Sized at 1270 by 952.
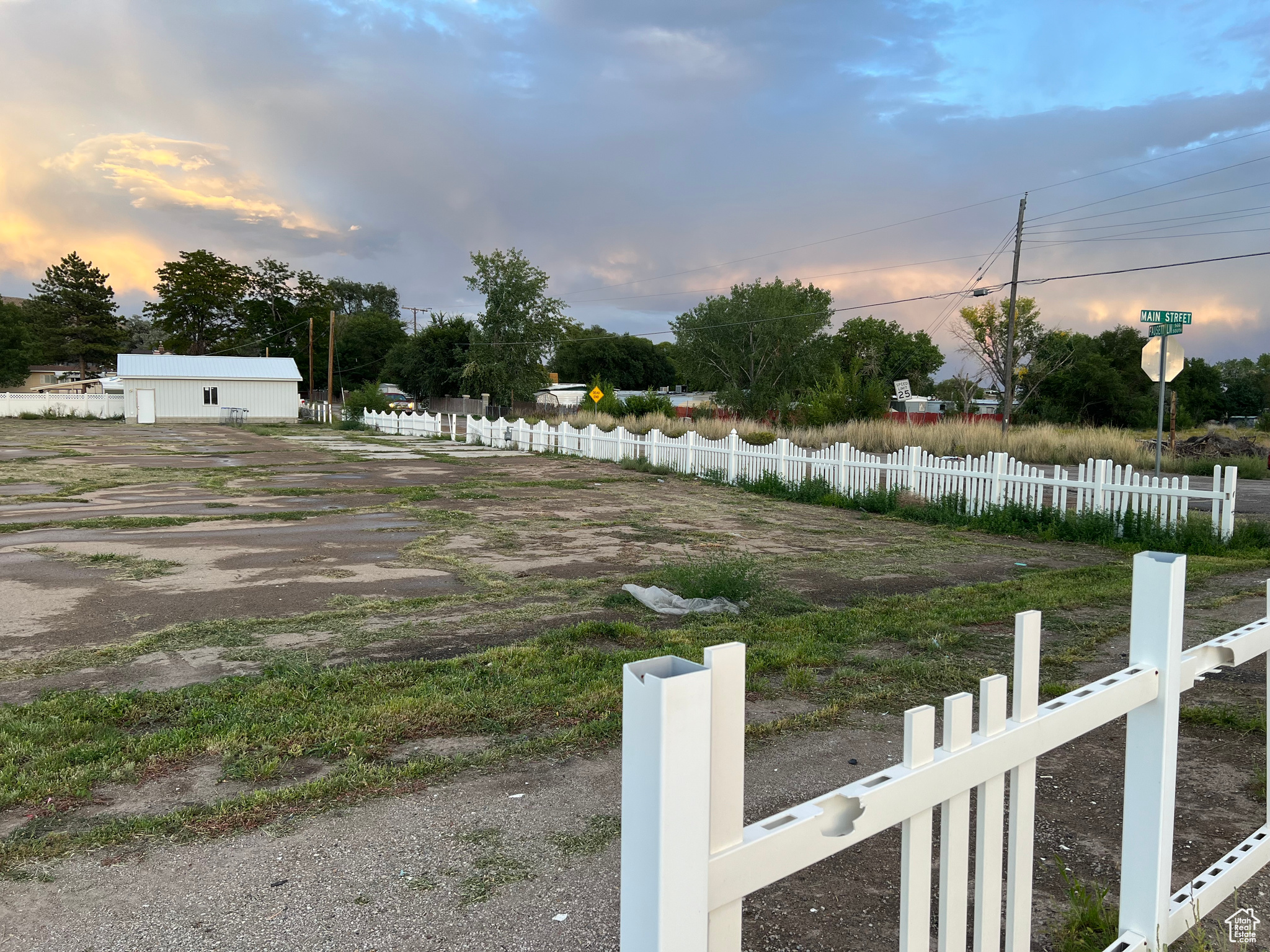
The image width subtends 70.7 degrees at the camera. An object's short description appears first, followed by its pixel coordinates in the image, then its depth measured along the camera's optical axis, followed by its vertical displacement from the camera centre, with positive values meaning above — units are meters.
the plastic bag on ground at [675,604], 7.03 -1.54
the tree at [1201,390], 63.81 +1.92
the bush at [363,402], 48.84 +0.15
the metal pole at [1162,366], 11.84 +0.66
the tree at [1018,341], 52.38 +4.38
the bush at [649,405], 37.34 +0.14
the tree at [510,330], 62.19 +5.36
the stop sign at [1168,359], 12.79 +0.81
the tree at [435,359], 73.19 +3.90
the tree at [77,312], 84.25 +8.52
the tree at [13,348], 73.81 +4.35
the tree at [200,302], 85.38 +9.66
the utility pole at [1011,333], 33.66 +3.04
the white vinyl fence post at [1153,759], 2.48 -0.97
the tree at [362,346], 91.38 +5.97
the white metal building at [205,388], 53.44 +0.94
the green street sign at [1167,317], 11.55 +1.27
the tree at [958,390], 40.62 +1.32
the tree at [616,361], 95.62 +5.07
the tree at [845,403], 26.75 +0.26
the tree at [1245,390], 84.31 +2.56
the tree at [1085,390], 57.25 +1.58
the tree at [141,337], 102.77 +8.30
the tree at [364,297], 115.31 +13.98
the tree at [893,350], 88.88 +6.42
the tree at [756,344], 61.97 +4.69
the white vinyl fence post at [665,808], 1.36 -0.62
